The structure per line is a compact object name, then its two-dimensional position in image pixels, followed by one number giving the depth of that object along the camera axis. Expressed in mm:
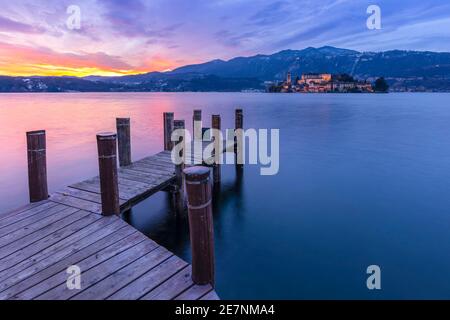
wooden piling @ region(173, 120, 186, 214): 10242
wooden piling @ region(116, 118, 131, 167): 11172
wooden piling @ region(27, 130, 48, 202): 7211
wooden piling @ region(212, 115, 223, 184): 13742
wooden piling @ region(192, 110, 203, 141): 16531
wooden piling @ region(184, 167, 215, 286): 4398
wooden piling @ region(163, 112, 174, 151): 13595
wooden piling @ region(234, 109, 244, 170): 17267
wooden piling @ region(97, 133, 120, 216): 6441
